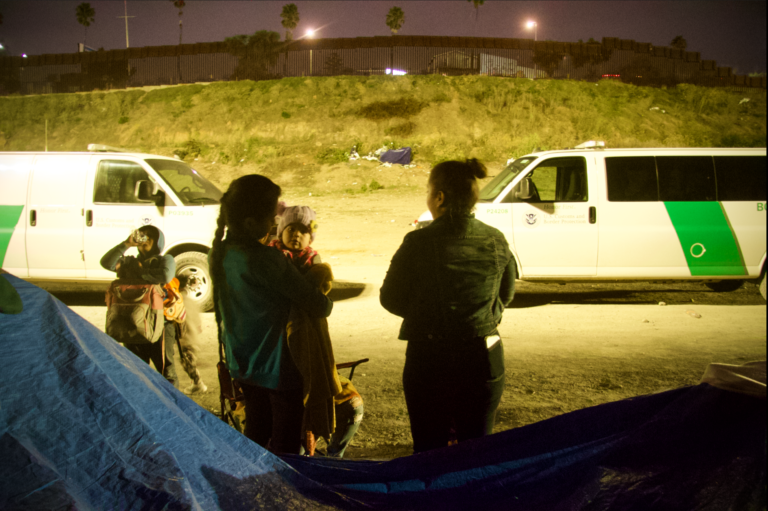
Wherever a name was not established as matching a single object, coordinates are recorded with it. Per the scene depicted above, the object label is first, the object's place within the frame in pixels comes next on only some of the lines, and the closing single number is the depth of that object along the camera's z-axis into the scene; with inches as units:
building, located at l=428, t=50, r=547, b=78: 1503.4
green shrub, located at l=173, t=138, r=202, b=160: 1230.3
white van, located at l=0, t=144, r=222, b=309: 287.4
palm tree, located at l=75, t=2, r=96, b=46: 2272.6
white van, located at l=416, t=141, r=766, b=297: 291.9
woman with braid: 89.0
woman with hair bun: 87.0
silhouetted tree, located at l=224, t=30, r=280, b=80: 1568.7
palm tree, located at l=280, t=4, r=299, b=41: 2108.8
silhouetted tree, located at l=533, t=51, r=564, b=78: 1541.6
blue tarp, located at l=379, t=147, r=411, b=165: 1042.7
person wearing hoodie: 151.4
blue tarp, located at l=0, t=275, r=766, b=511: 63.1
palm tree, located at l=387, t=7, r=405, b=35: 2054.6
